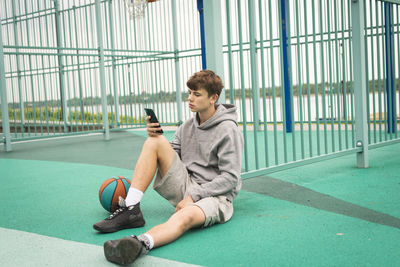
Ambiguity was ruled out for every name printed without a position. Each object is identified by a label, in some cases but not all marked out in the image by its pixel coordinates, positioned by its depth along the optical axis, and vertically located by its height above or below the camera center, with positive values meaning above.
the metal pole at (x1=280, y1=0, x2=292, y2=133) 8.06 +0.08
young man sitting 2.63 -0.42
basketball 2.96 -0.58
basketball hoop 10.11 +2.27
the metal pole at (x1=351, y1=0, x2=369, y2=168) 4.46 +0.14
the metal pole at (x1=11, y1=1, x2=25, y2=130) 9.25 +0.40
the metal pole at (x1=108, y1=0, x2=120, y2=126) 10.45 +0.83
